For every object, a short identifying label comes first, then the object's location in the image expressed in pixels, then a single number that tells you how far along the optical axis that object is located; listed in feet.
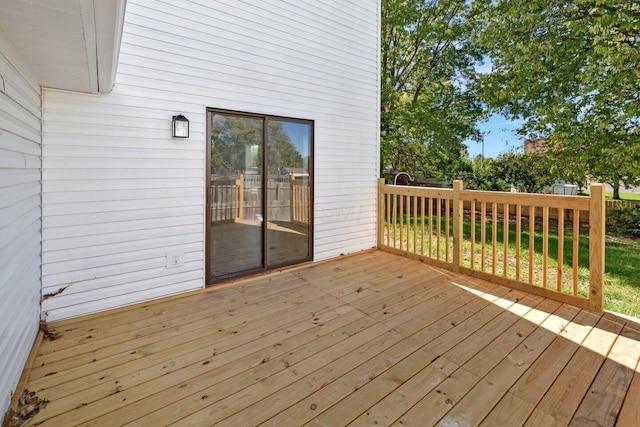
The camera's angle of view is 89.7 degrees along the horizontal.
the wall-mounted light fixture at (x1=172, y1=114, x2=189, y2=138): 10.52
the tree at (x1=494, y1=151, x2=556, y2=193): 29.37
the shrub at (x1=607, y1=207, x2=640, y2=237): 24.18
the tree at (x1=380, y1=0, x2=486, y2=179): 29.89
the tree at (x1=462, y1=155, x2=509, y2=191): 32.20
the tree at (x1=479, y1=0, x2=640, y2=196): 19.69
